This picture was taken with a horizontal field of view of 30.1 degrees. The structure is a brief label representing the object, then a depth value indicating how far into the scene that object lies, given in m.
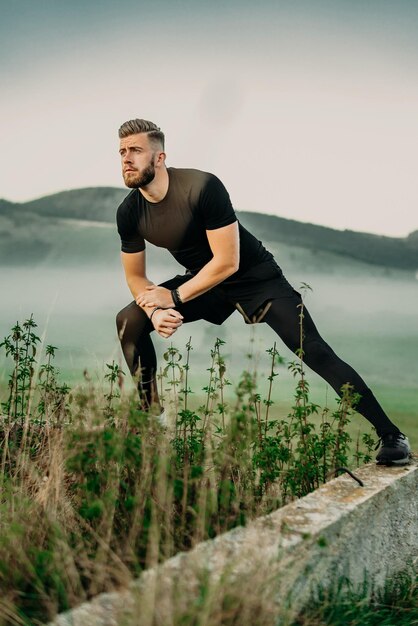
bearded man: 5.24
